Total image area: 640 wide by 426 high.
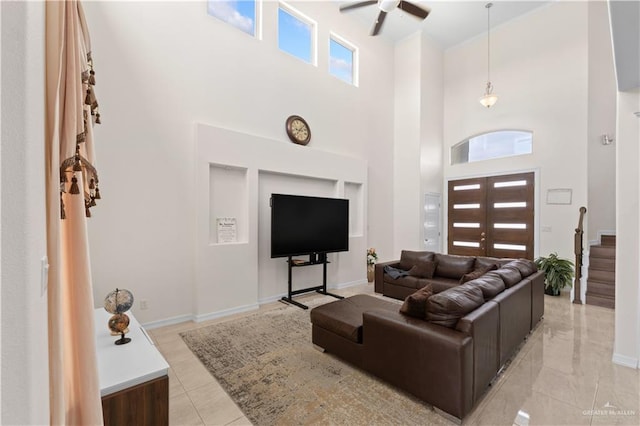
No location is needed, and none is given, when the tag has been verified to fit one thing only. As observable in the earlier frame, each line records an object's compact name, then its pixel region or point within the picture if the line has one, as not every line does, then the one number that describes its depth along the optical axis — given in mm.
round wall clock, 5016
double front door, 6133
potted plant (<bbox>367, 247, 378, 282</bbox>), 6289
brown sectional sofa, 1973
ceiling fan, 4055
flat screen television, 4402
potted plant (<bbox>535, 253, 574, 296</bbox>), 5117
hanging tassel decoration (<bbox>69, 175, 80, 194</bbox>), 1058
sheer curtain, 906
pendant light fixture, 5559
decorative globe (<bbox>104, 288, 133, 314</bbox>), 1979
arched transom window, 6266
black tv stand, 4695
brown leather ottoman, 2637
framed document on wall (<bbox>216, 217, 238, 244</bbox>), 4215
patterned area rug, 2059
